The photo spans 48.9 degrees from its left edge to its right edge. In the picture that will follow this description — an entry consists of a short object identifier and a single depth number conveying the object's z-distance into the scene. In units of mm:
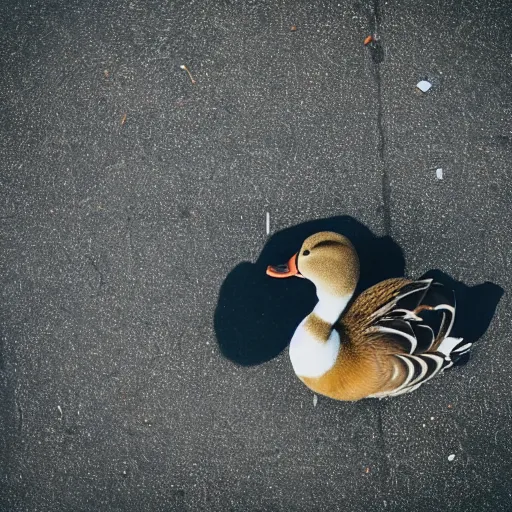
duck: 2281
